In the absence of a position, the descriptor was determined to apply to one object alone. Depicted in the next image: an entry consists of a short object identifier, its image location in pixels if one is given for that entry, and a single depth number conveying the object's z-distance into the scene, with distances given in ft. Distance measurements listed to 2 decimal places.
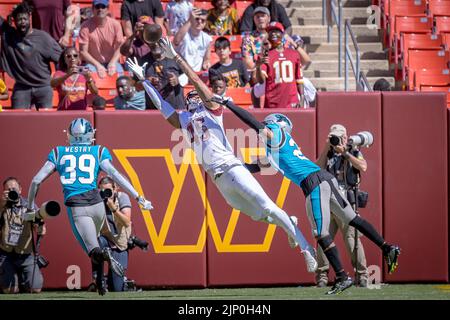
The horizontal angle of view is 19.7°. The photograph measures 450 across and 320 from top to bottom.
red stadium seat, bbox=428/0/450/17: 62.39
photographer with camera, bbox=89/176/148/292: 47.91
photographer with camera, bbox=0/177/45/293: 48.06
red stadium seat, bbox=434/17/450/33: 61.67
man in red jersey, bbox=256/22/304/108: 52.95
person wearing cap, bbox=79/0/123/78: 55.52
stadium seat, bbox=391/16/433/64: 61.46
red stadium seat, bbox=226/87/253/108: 54.34
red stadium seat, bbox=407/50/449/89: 59.82
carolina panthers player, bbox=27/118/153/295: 44.16
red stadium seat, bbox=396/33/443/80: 60.08
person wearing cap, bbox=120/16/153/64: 54.65
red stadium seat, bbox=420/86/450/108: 58.49
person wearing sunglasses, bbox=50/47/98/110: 52.16
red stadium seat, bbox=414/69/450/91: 58.70
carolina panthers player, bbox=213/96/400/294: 43.42
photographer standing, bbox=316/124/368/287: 48.06
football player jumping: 43.34
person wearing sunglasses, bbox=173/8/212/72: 56.29
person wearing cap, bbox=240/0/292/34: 58.34
